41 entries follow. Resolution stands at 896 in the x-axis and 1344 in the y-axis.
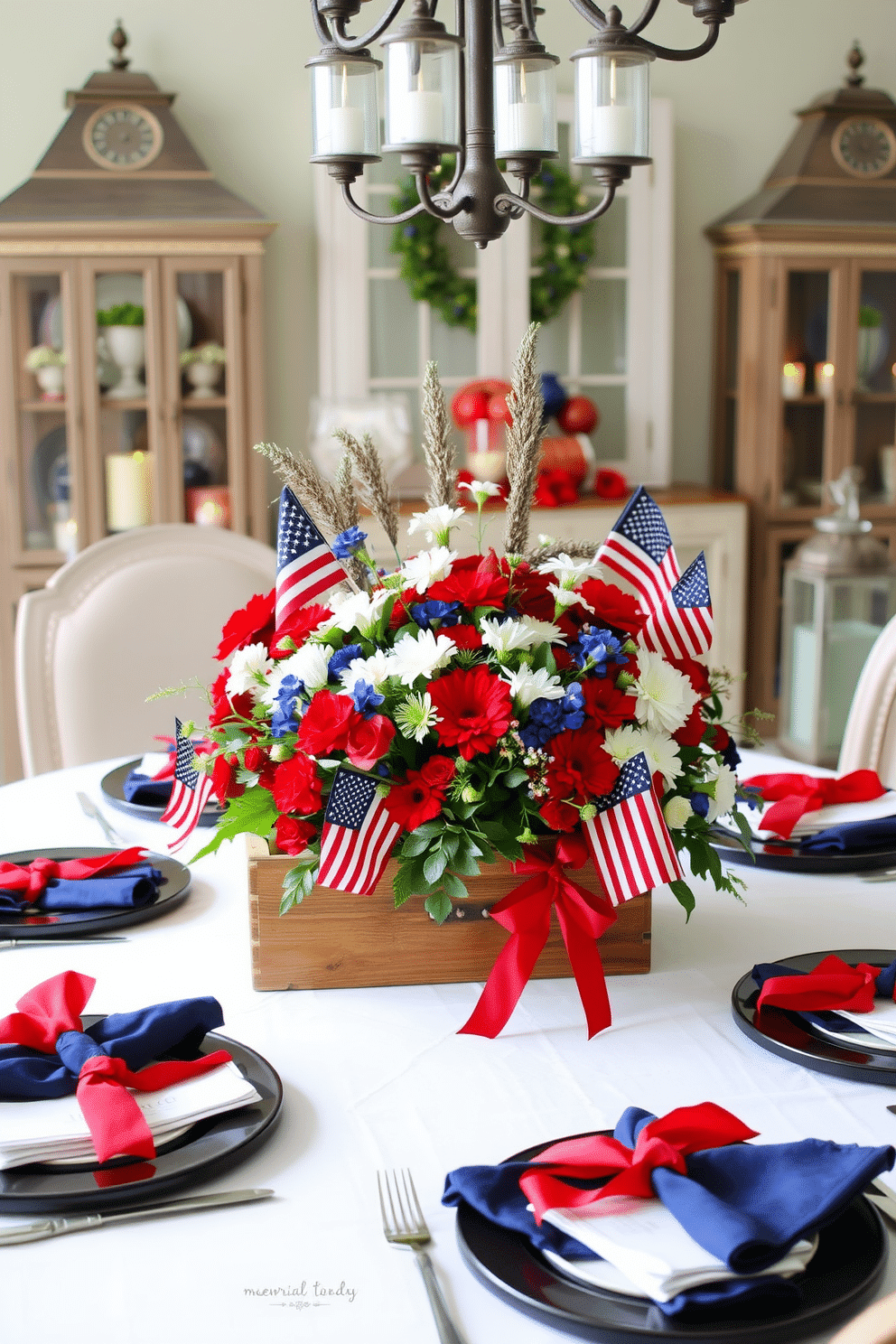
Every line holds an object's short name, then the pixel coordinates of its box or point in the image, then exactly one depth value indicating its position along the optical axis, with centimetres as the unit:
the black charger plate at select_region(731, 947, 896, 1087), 100
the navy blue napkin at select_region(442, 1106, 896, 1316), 71
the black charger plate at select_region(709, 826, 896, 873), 147
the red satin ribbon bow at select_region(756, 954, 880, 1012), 108
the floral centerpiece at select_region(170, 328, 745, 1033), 109
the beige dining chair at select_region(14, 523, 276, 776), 213
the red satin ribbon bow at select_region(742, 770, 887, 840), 159
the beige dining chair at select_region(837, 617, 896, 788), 198
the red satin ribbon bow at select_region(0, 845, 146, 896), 136
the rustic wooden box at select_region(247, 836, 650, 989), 117
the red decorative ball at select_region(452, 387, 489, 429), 380
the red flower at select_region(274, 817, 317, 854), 112
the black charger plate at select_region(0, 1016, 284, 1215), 82
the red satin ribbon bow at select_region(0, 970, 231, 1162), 86
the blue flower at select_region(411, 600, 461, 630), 114
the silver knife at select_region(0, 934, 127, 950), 129
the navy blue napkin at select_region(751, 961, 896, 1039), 106
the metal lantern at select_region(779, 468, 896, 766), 375
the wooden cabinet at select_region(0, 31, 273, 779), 355
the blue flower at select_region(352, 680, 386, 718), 110
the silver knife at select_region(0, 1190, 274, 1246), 80
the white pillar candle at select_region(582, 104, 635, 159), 130
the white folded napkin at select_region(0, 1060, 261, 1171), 85
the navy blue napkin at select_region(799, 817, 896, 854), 150
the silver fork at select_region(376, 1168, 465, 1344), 73
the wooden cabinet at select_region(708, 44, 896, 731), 400
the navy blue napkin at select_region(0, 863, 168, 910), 134
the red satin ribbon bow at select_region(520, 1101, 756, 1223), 78
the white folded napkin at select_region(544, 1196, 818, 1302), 71
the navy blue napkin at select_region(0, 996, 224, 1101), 93
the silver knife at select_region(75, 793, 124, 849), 159
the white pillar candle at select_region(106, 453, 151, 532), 367
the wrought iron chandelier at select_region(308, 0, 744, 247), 127
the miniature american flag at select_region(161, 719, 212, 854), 127
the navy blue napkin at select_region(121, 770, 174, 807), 171
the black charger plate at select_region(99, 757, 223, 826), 164
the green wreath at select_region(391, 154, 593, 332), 384
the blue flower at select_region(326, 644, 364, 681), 114
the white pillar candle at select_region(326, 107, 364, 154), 138
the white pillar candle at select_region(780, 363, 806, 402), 409
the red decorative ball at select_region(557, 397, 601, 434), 399
